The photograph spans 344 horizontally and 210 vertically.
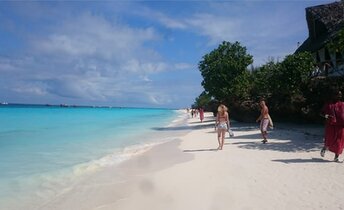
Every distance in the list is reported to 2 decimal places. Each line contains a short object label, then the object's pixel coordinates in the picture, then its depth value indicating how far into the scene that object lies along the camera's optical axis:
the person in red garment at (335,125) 8.83
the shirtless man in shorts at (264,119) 13.13
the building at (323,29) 19.77
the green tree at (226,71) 26.75
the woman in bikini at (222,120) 11.94
